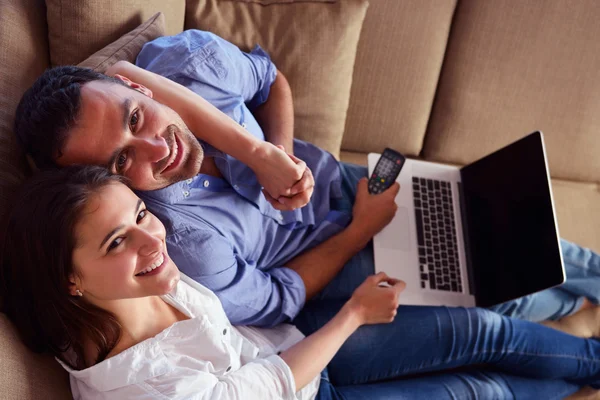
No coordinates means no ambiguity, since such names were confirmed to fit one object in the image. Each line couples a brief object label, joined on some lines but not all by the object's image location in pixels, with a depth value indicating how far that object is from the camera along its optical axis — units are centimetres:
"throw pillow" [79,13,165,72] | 112
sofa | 120
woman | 85
